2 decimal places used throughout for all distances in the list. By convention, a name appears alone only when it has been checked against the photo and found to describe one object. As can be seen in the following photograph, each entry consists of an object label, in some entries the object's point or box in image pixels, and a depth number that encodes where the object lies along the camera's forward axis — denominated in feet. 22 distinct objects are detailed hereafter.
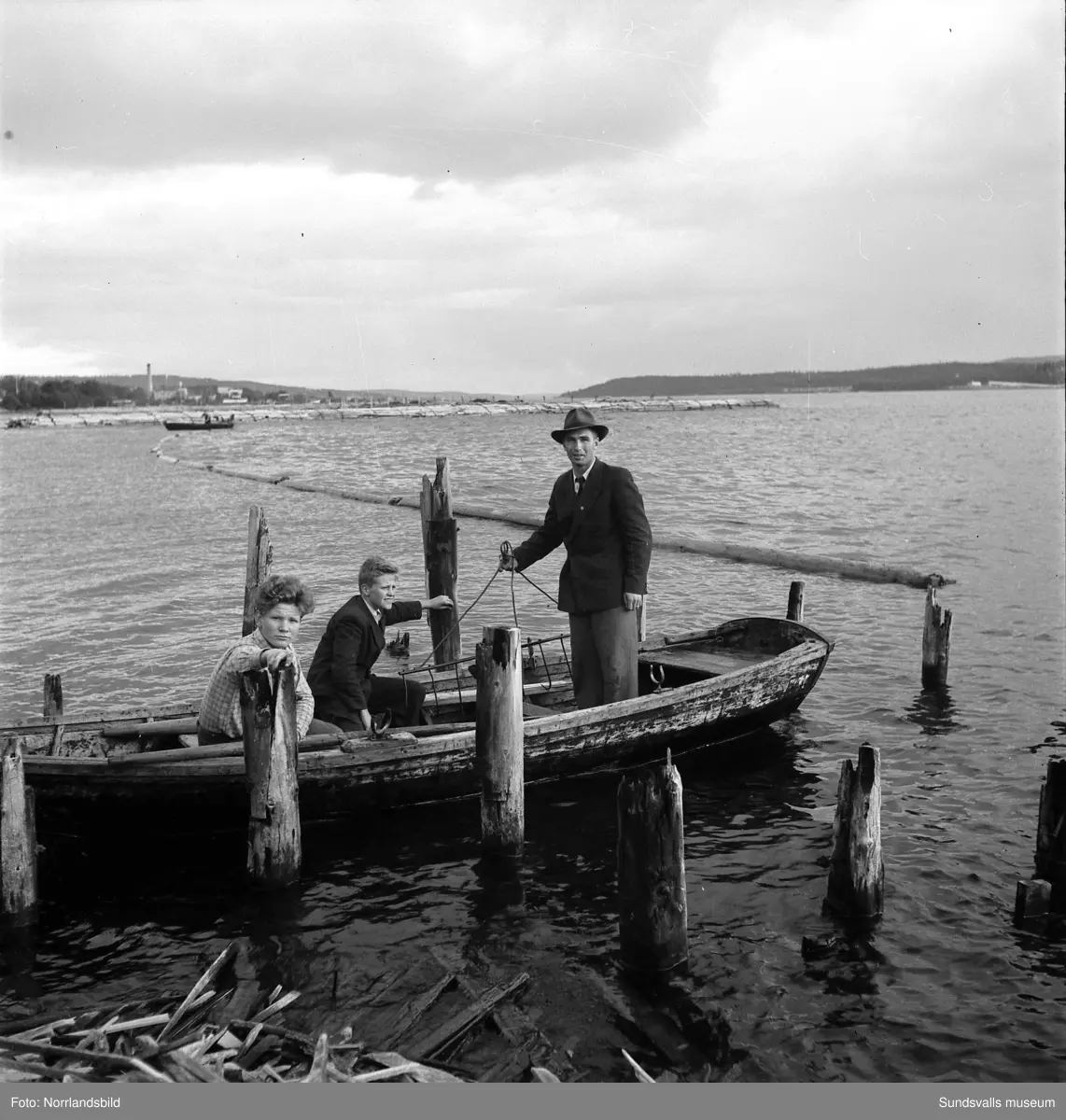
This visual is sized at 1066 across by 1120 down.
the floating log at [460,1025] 18.45
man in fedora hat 29.91
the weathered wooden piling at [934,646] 43.93
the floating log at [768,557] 67.77
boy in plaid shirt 23.38
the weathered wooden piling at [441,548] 43.65
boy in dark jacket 27.68
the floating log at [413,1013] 19.21
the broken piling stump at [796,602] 43.73
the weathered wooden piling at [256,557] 40.81
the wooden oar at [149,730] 29.35
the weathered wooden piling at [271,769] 23.35
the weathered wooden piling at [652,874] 20.83
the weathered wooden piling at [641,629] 41.79
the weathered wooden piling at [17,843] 22.68
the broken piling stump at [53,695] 34.91
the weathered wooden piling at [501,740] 25.31
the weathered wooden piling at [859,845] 22.80
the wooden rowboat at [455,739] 26.17
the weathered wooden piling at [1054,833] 24.40
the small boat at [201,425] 319.88
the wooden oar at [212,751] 25.98
